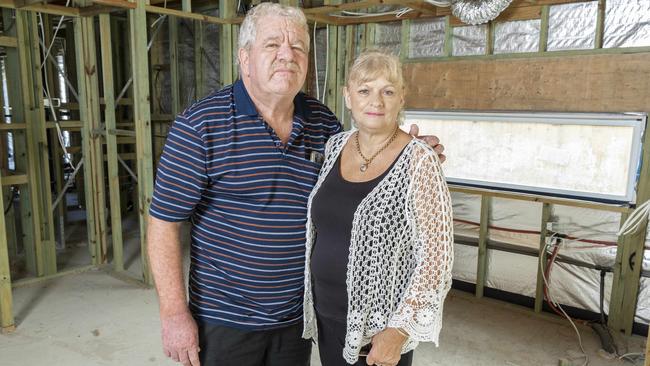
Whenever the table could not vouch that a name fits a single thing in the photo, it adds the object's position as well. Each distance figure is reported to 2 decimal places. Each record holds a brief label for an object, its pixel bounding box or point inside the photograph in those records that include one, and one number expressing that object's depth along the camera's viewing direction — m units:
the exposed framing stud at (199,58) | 5.44
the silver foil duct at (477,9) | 3.11
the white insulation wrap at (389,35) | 3.89
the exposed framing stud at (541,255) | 3.32
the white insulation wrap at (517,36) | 3.29
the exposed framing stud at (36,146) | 3.62
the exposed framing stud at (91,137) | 3.75
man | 1.28
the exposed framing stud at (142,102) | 3.30
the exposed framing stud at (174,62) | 5.38
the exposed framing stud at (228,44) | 3.76
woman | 1.25
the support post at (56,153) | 4.43
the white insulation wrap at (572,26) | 3.07
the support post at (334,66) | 4.11
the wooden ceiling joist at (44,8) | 3.29
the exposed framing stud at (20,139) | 3.57
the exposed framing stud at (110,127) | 3.67
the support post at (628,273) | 2.97
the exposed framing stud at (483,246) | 3.56
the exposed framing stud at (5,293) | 2.90
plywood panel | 2.93
